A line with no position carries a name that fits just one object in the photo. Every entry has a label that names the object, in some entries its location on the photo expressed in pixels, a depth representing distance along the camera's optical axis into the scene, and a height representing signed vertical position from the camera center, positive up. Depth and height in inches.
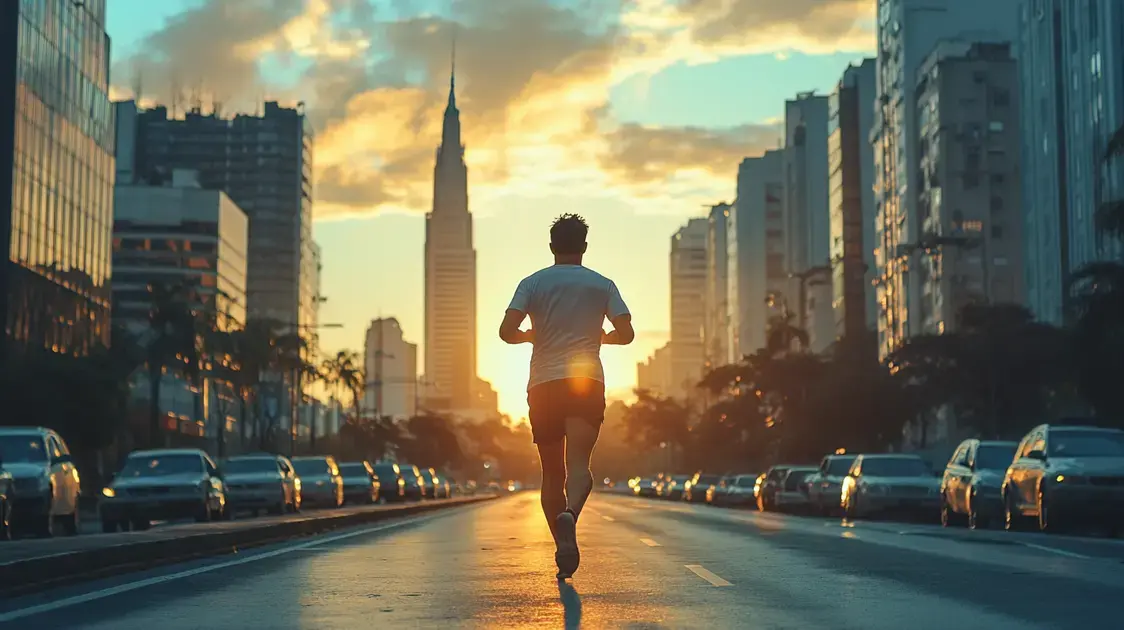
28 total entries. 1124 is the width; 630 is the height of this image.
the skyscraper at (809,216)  6299.2 +1061.2
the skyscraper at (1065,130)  3287.4 +736.3
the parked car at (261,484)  1459.2 -11.0
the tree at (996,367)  2682.1 +179.0
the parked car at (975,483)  1063.0 -6.1
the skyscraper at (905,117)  4817.9 +1071.5
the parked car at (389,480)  2347.4 -11.4
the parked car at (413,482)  2529.5 -15.0
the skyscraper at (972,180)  4490.7 +806.3
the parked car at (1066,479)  904.3 -2.6
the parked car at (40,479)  919.7 -4.8
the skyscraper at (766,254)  7662.4 +1018.3
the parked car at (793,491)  1726.1 -18.8
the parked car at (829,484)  1499.8 -10.1
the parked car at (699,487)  2866.9 -24.3
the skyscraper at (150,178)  7190.0 +1326.7
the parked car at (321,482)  1782.7 -11.0
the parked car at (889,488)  1284.4 -11.5
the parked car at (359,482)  2049.7 -12.6
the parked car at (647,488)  4301.2 -41.5
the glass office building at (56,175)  2787.9 +543.7
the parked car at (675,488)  3404.0 -30.9
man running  409.4 +25.0
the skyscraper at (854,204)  5615.2 +932.0
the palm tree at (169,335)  3024.1 +250.2
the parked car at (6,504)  831.7 -16.7
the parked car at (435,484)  2947.8 -22.8
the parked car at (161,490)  1148.5 -13.1
